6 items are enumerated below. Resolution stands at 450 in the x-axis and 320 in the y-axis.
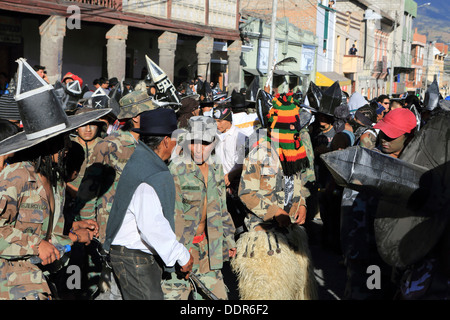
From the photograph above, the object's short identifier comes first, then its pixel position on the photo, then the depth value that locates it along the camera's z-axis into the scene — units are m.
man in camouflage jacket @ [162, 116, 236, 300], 4.89
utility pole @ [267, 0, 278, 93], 24.87
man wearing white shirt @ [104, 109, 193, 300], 3.98
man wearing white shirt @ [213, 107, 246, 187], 7.31
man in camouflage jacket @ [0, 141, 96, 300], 3.72
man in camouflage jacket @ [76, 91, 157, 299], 5.61
